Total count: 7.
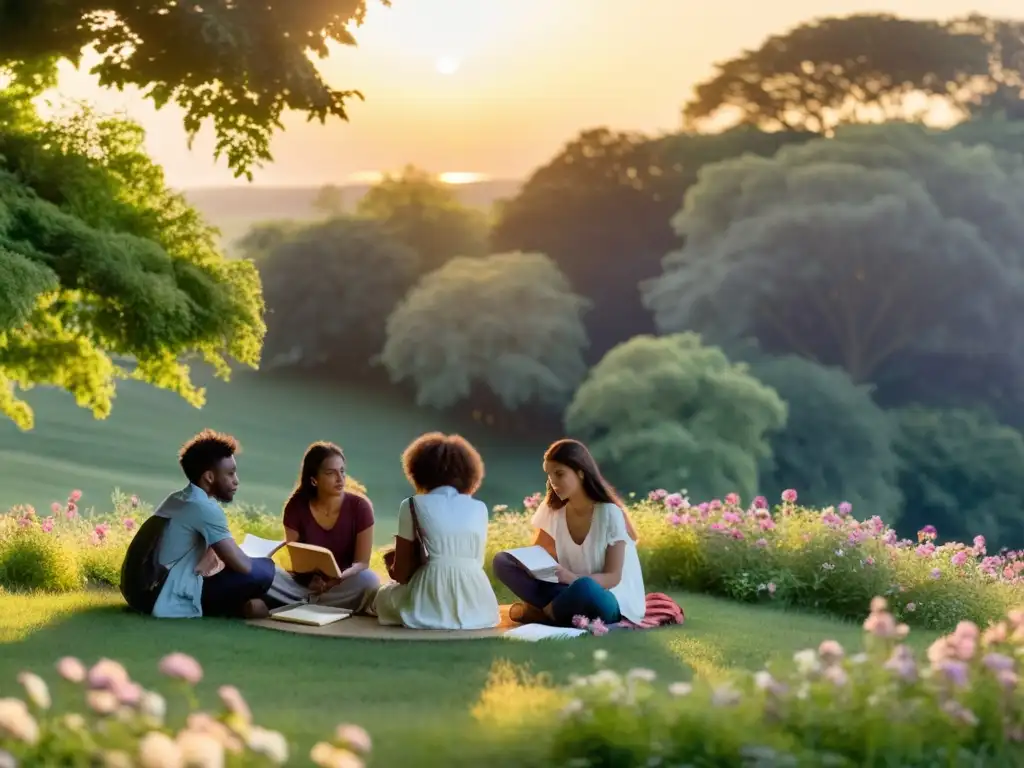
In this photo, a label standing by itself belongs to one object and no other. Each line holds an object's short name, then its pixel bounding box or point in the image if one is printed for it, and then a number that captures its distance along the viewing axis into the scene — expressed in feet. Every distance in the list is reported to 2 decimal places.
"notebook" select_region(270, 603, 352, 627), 24.43
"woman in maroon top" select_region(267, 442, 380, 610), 25.88
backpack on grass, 24.85
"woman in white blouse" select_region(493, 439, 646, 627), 24.03
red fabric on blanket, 24.95
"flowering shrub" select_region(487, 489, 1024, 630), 29.40
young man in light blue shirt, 24.52
